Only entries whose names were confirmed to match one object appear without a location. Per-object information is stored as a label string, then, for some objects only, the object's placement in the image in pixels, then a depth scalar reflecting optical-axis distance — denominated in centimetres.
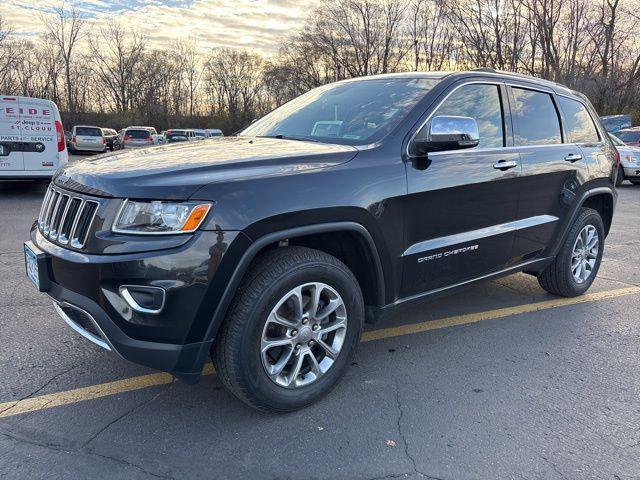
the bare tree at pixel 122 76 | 6206
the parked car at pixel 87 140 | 2711
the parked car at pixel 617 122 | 2272
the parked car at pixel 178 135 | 3247
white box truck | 966
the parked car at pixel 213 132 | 3192
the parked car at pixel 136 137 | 2676
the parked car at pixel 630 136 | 1638
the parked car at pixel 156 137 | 2860
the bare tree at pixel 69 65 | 5712
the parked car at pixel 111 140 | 3228
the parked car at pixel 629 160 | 1511
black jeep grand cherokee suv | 231
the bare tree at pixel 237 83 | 6625
